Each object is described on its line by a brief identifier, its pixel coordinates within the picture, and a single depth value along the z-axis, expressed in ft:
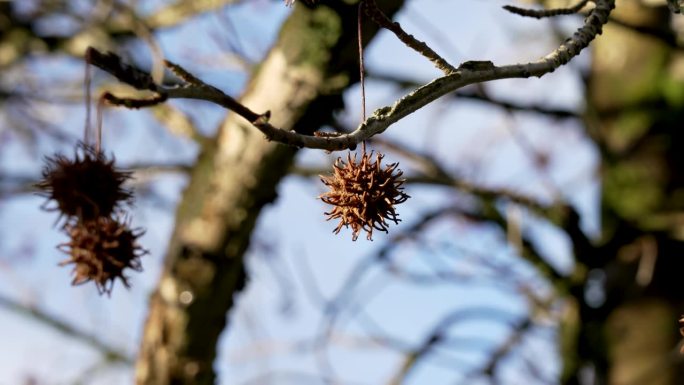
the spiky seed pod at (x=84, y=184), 3.12
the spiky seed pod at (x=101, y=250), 3.11
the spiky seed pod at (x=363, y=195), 2.89
